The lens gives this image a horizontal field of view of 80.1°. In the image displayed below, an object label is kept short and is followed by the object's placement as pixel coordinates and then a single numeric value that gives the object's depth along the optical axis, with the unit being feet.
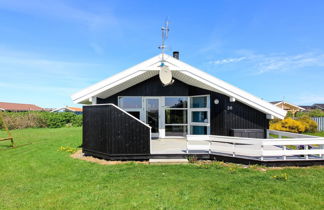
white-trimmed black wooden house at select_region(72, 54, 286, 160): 21.99
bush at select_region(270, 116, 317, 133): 50.16
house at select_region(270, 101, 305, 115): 137.25
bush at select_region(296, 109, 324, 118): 65.62
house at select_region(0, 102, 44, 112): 138.20
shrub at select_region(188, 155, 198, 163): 21.38
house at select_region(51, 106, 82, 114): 174.24
